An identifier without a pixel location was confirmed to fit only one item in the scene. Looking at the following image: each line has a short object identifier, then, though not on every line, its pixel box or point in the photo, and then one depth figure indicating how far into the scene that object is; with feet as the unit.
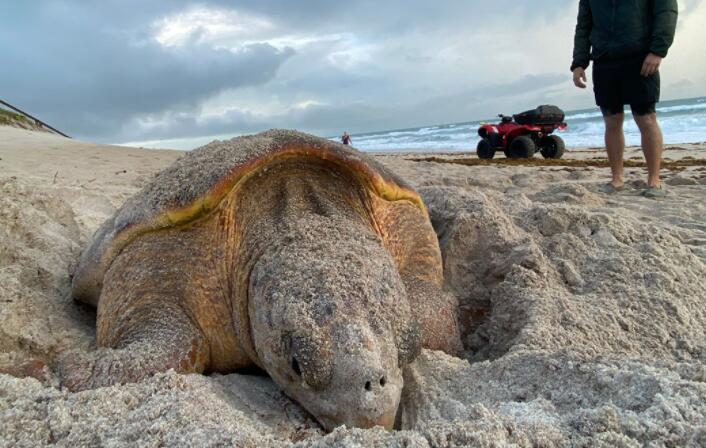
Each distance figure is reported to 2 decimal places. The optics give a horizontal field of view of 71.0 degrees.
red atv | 36.32
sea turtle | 4.68
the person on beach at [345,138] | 56.04
